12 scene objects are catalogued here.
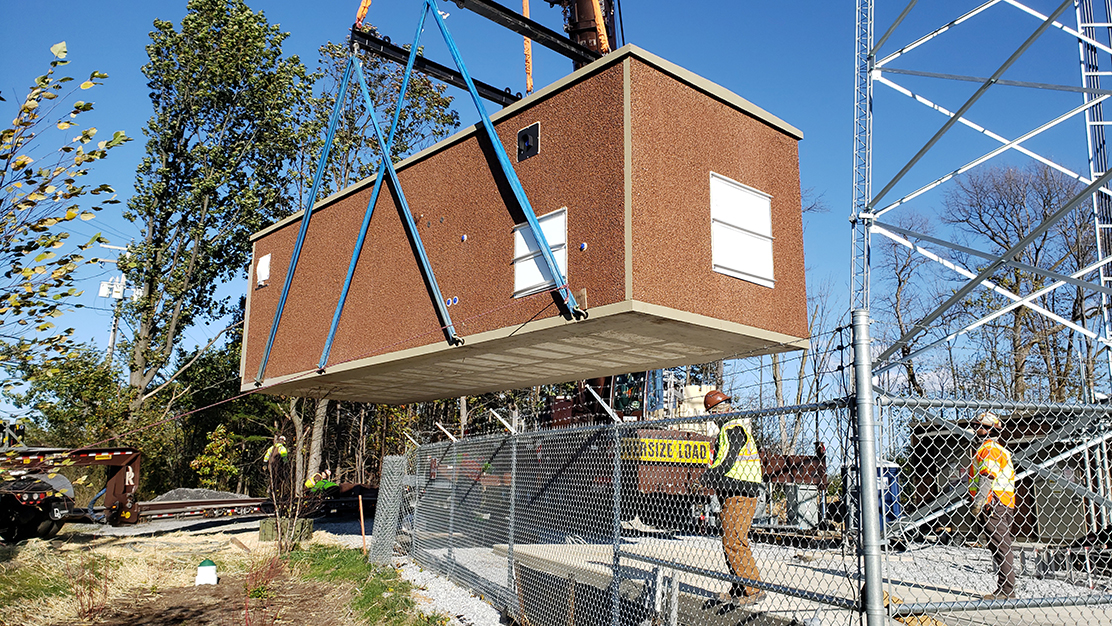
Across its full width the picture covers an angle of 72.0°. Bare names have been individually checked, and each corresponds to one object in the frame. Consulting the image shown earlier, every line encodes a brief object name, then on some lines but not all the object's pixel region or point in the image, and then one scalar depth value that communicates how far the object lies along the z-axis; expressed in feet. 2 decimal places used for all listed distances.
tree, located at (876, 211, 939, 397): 95.13
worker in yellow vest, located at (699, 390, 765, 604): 19.93
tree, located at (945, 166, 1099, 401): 78.28
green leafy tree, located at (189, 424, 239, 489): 91.20
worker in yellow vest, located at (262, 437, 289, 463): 54.82
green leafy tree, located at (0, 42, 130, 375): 13.01
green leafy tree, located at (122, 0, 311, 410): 92.07
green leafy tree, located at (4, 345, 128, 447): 80.33
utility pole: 93.19
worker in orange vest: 21.48
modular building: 25.30
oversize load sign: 39.47
